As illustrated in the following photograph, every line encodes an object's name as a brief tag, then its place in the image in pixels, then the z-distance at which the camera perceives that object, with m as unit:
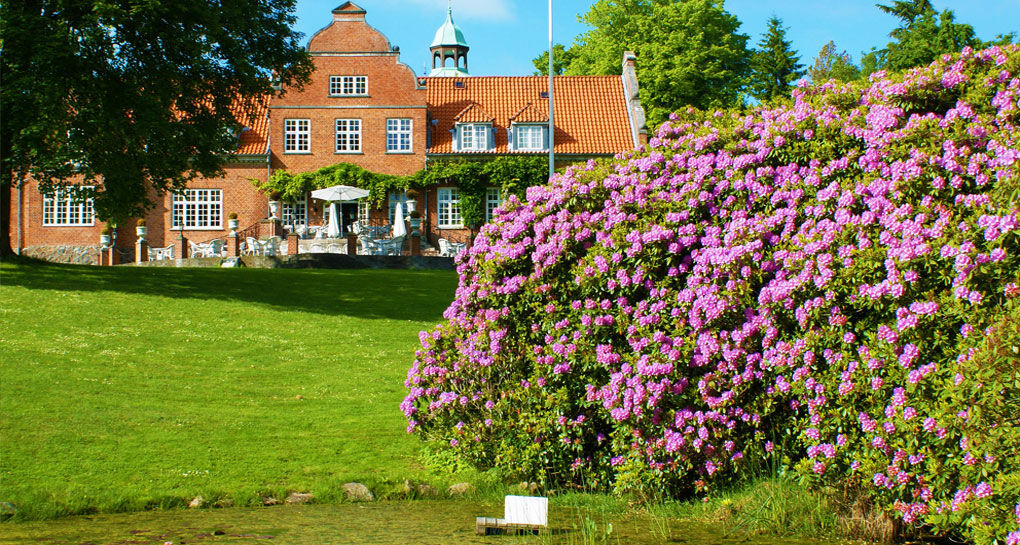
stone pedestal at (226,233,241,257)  34.06
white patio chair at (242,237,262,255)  34.50
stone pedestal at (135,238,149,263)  33.78
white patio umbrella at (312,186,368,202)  38.25
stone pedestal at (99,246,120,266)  35.69
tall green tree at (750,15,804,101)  50.19
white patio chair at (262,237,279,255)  34.96
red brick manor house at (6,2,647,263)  43.00
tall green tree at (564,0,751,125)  47.97
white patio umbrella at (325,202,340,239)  36.82
